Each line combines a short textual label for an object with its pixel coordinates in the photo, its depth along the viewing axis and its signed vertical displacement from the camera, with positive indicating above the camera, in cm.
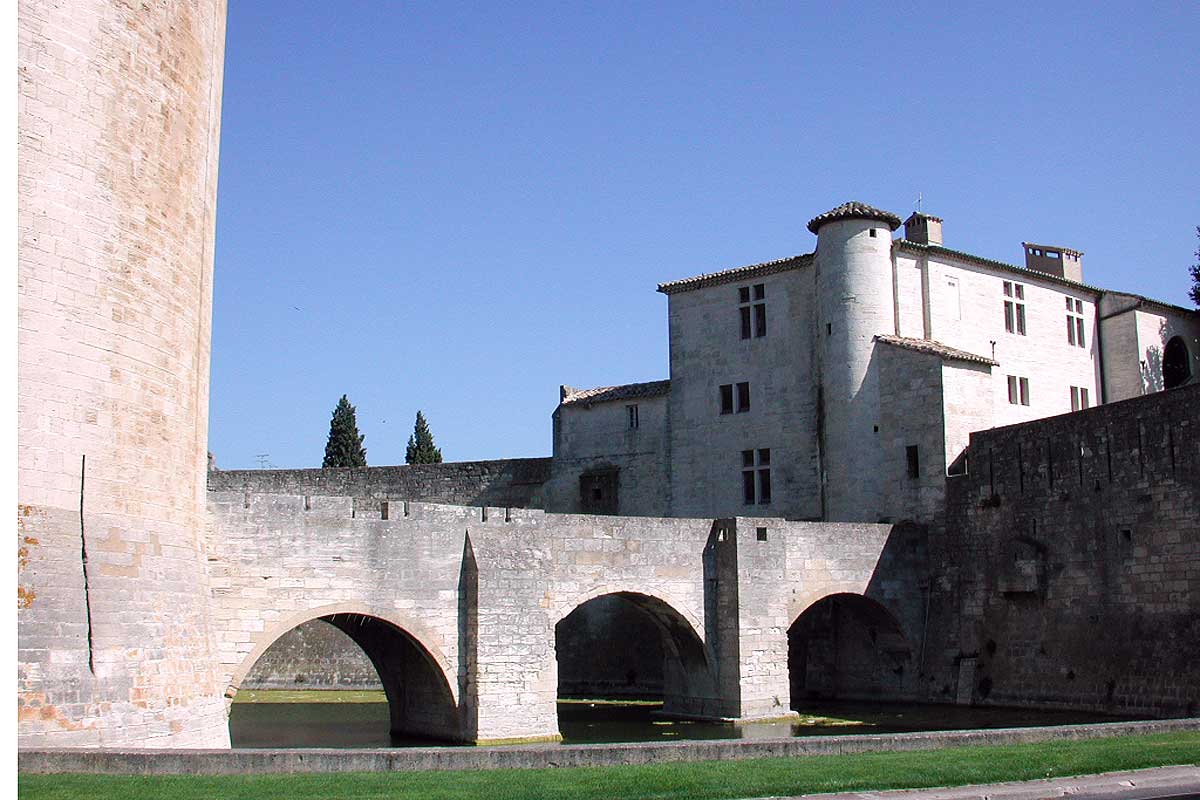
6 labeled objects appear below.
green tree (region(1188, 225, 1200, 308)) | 4172 +779
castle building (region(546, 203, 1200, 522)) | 3253 +436
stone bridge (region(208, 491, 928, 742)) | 2223 -102
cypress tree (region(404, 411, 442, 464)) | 5788 +433
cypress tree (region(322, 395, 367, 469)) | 5606 +454
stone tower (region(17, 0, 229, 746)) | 1515 +214
